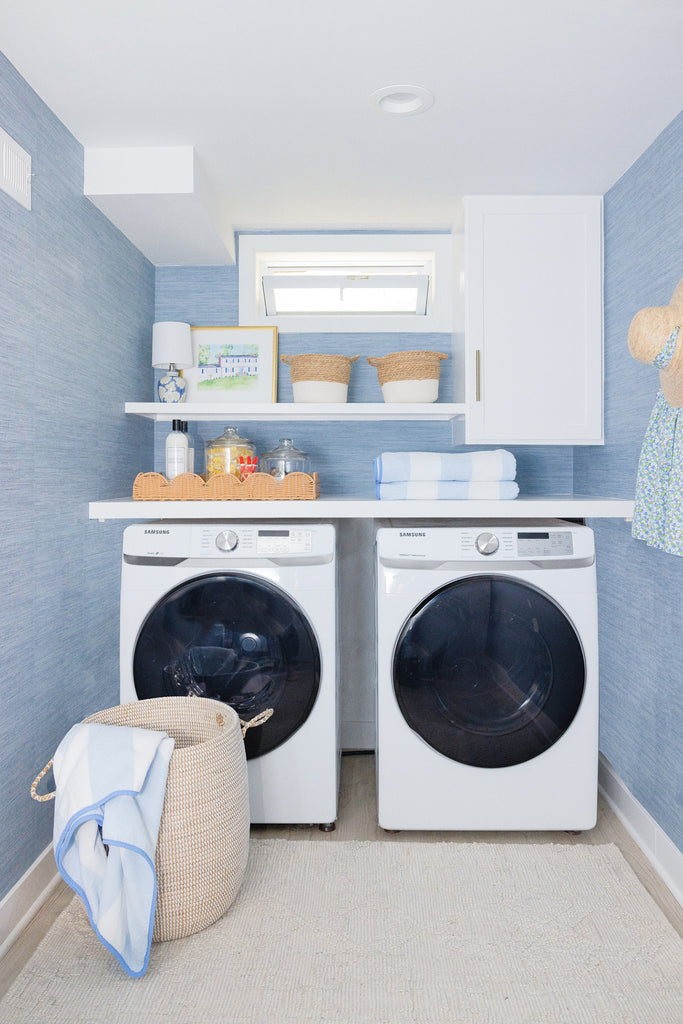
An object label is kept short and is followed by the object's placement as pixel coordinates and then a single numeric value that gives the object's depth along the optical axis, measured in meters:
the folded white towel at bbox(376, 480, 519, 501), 2.20
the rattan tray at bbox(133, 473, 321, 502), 2.20
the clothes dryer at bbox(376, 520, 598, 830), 2.01
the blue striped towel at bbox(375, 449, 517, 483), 2.19
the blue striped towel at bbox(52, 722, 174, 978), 1.48
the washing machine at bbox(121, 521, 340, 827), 2.04
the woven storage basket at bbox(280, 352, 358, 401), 2.49
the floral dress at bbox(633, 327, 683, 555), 1.68
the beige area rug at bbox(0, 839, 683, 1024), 1.43
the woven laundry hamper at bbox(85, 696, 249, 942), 1.58
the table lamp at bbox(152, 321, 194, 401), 2.60
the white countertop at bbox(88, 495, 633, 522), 2.12
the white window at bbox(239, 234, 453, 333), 2.74
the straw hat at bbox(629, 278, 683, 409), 1.61
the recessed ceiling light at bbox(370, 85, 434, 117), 1.77
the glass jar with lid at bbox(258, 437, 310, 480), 2.45
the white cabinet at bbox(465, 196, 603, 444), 2.36
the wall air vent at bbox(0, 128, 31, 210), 1.61
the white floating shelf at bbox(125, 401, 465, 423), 2.40
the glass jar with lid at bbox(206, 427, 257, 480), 2.42
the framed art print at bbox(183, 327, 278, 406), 2.76
